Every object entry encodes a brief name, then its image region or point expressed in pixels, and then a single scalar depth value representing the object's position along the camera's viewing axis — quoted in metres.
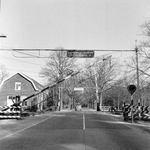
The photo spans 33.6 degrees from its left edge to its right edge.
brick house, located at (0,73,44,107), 44.81
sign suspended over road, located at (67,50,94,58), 17.23
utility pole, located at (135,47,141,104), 24.09
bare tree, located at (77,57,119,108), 49.03
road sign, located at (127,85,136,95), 18.27
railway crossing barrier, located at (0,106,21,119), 20.94
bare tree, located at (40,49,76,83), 46.84
